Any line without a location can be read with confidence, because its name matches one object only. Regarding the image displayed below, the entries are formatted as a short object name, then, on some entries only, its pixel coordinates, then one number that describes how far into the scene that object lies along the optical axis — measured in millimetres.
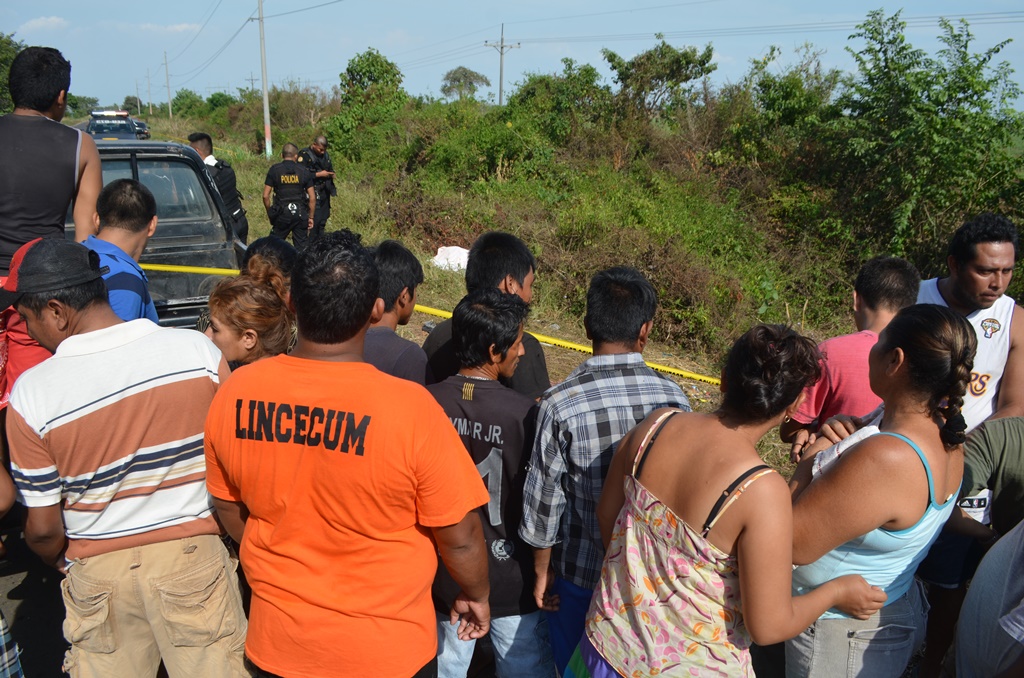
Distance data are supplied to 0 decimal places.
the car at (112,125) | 22656
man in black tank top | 3156
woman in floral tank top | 1642
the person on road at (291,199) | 9453
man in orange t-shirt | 1726
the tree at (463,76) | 61203
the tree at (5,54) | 26680
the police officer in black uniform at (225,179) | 7324
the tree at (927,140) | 7887
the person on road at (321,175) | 10328
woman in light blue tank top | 1812
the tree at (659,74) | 14070
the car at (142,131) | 25531
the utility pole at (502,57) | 45125
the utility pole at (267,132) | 23578
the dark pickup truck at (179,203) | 5609
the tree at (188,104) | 47609
